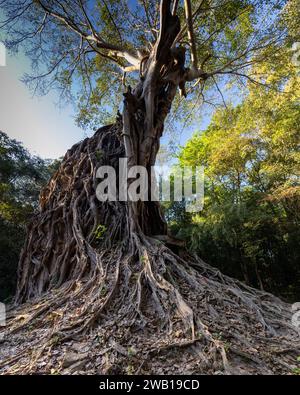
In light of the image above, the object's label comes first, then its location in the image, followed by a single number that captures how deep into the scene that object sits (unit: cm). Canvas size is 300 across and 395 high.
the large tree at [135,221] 218
